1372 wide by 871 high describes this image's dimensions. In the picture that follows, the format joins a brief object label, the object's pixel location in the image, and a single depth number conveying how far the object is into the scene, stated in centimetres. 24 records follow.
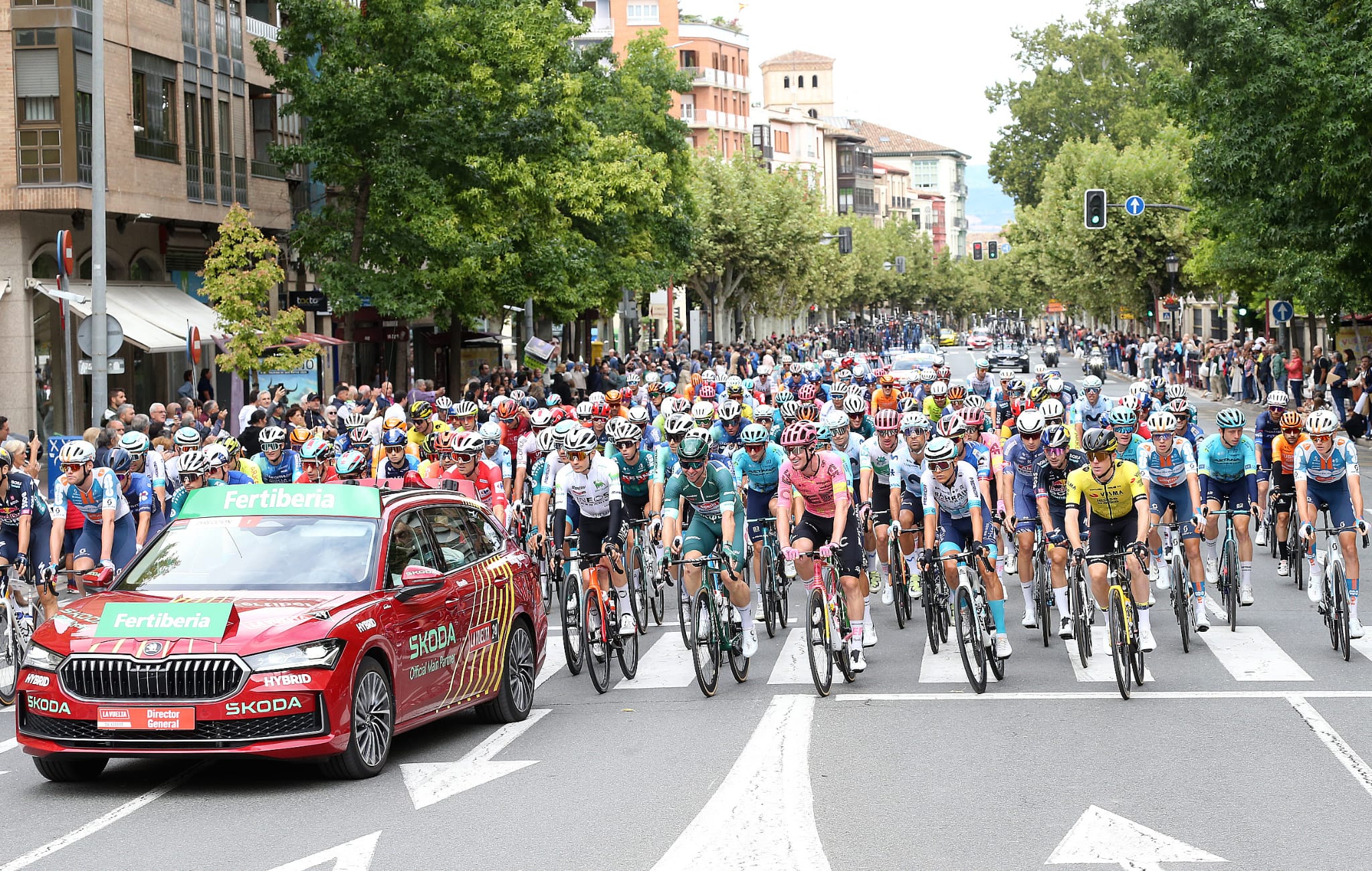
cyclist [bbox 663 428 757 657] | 1310
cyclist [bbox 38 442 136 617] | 1423
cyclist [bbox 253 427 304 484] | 1669
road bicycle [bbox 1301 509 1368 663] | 1363
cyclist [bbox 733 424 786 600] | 1384
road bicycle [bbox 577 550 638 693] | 1330
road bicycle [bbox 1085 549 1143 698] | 1204
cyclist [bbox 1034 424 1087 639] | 1397
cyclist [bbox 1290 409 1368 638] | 1438
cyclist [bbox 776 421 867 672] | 1284
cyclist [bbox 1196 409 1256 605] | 1616
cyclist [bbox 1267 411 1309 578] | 1641
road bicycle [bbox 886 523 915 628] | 1596
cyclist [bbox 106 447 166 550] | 1493
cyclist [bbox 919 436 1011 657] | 1318
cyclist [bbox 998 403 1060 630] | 1519
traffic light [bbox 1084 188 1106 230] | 4609
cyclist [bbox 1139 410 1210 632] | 1505
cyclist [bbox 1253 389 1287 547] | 2115
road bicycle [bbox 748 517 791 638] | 1557
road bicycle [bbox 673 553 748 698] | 1272
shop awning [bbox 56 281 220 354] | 3309
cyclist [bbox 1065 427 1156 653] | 1291
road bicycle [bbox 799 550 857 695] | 1238
